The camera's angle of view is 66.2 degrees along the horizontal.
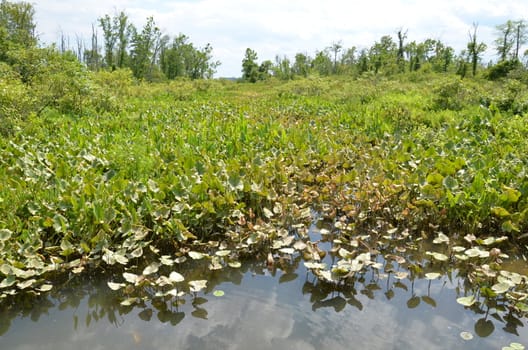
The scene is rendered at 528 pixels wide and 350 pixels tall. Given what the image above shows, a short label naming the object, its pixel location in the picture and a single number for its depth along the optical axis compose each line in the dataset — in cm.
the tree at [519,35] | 3722
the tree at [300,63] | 5151
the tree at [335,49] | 5466
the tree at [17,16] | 2592
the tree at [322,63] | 5081
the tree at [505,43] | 3784
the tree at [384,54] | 3869
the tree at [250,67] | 4347
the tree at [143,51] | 4054
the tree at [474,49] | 3416
